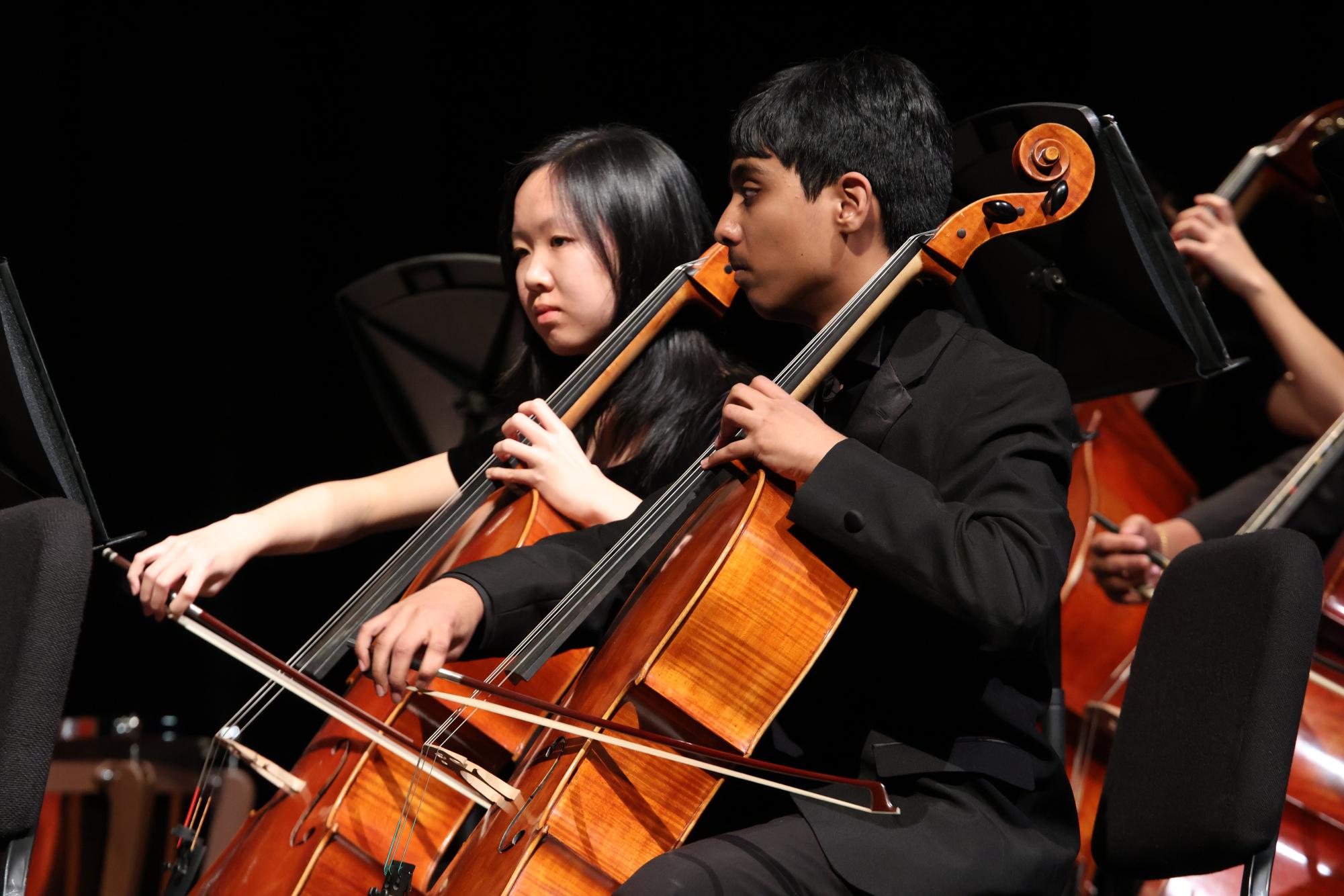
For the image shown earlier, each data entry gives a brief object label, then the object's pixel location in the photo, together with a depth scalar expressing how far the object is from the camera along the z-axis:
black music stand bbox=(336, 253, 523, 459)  6.38
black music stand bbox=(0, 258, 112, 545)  5.58
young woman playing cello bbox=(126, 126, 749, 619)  5.97
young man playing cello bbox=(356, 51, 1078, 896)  5.37
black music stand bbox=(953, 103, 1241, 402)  5.75
